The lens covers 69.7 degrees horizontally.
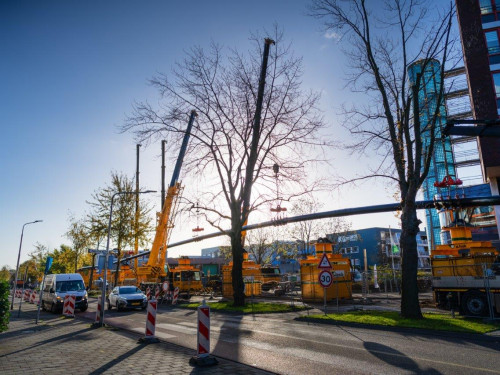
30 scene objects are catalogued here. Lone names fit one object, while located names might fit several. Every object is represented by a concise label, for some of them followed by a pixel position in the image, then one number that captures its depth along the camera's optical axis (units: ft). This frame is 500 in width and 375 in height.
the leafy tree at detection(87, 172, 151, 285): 119.34
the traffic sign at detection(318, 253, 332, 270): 49.37
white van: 70.33
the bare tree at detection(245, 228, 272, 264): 183.93
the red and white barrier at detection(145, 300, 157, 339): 33.24
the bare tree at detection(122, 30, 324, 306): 70.74
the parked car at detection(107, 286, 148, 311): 70.33
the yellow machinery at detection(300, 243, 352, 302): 74.28
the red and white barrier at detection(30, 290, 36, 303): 97.38
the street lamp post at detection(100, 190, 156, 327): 45.32
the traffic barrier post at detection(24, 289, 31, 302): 117.86
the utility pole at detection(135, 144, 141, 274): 124.26
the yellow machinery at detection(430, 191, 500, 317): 43.90
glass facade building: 153.72
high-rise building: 85.05
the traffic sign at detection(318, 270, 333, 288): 48.42
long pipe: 64.54
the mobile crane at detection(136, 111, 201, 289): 97.86
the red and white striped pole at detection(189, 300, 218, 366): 24.12
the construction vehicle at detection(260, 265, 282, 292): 110.01
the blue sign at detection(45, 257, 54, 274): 51.24
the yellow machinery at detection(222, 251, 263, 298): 95.01
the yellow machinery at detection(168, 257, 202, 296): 100.27
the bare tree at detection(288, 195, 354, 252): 166.20
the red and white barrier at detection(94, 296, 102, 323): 46.99
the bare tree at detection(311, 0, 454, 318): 45.73
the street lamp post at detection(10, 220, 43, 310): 96.07
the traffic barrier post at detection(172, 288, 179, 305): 81.82
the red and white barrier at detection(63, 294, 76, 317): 57.26
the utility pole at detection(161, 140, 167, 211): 138.62
